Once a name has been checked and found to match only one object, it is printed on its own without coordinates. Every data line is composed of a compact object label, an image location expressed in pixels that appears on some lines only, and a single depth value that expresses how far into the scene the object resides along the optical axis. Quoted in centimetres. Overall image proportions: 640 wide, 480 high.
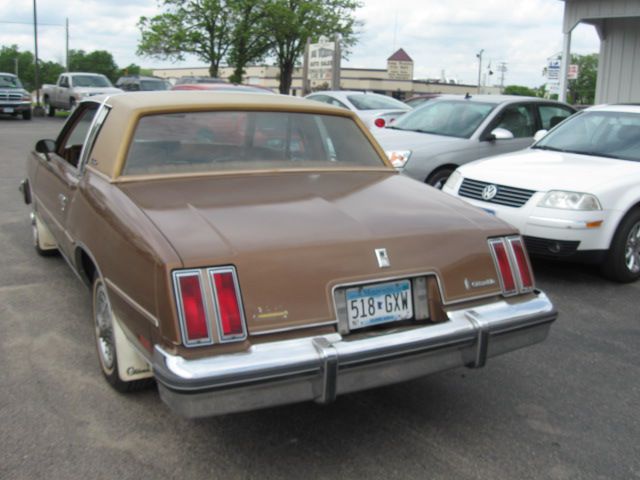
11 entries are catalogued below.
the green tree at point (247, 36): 3747
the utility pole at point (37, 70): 3186
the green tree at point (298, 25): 3784
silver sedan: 830
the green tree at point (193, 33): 3778
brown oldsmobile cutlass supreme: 273
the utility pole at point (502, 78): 8300
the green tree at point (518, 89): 8834
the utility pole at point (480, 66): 7130
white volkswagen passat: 579
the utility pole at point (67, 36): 6526
